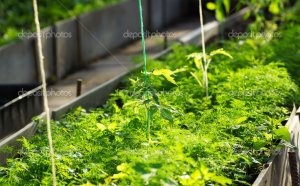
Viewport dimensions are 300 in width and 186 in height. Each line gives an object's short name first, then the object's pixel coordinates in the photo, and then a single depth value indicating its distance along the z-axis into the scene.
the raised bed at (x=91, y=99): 9.60
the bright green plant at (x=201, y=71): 9.76
